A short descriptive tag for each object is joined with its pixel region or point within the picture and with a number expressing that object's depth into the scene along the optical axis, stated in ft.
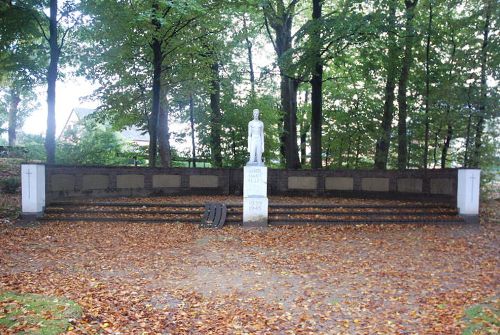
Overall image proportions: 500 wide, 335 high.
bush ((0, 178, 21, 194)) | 53.67
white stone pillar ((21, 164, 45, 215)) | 40.70
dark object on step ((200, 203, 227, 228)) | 40.09
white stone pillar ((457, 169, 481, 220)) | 42.19
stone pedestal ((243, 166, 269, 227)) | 40.57
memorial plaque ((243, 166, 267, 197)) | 41.04
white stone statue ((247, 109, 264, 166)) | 42.06
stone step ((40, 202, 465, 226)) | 41.63
